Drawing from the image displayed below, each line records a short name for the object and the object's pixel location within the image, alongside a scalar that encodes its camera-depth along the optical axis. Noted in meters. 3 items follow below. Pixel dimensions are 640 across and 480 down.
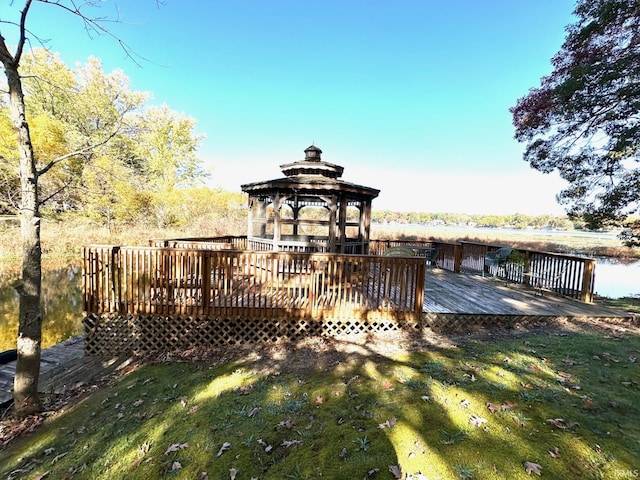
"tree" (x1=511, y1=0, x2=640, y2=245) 6.69
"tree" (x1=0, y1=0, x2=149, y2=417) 3.13
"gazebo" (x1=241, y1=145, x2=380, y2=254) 7.07
